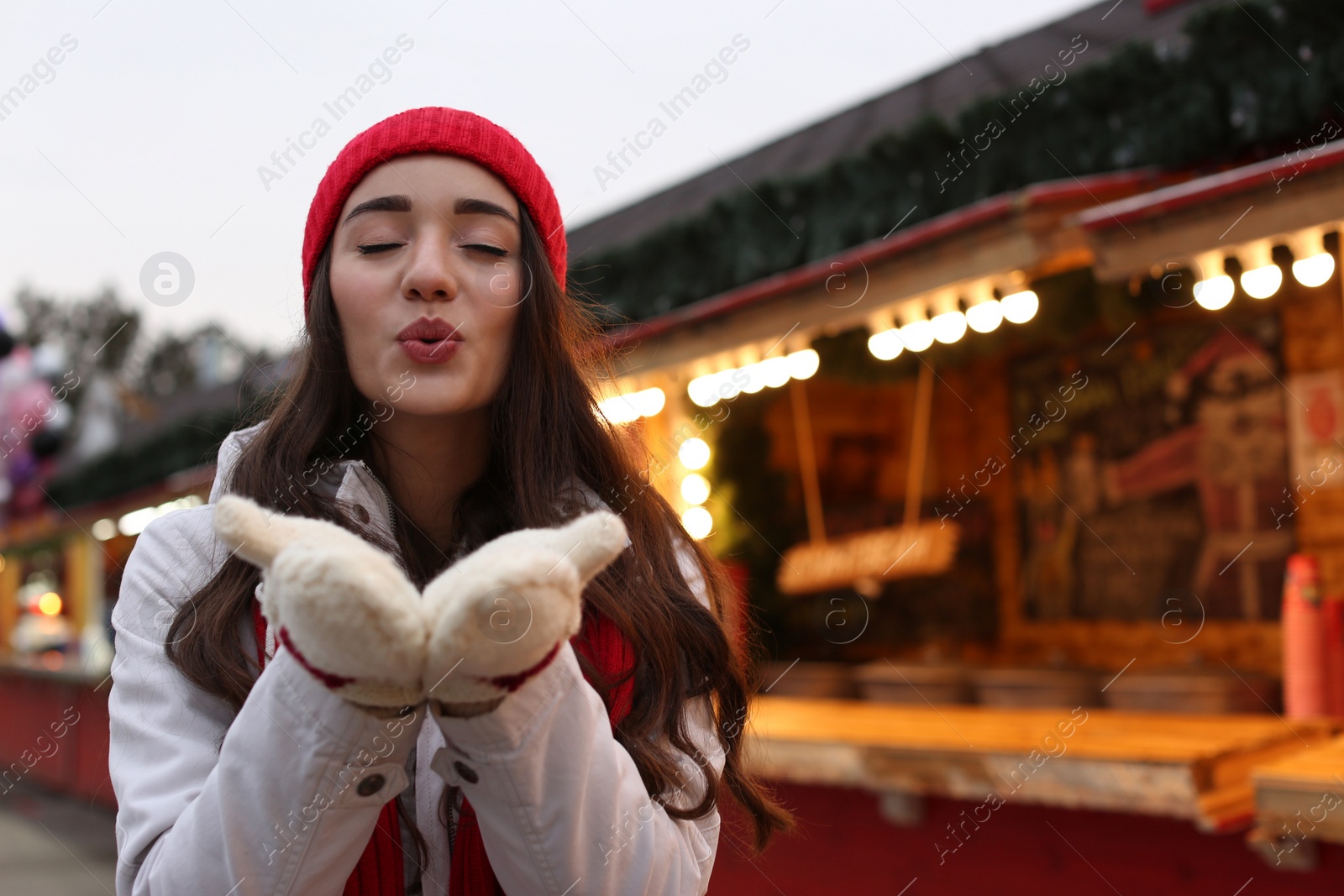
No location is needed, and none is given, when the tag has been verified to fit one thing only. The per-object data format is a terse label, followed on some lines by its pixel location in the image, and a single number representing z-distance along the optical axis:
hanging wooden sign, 5.10
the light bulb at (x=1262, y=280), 3.02
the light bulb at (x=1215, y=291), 3.16
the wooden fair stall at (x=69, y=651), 9.32
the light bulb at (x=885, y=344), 4.16
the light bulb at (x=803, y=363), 4.56
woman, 0.84
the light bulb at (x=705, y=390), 4.79
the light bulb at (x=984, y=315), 3.70
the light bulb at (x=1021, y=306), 3.66
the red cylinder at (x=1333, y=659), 3.55
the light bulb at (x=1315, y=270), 2.90
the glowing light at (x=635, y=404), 5.04
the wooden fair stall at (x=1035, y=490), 3.09
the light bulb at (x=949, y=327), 3.79
